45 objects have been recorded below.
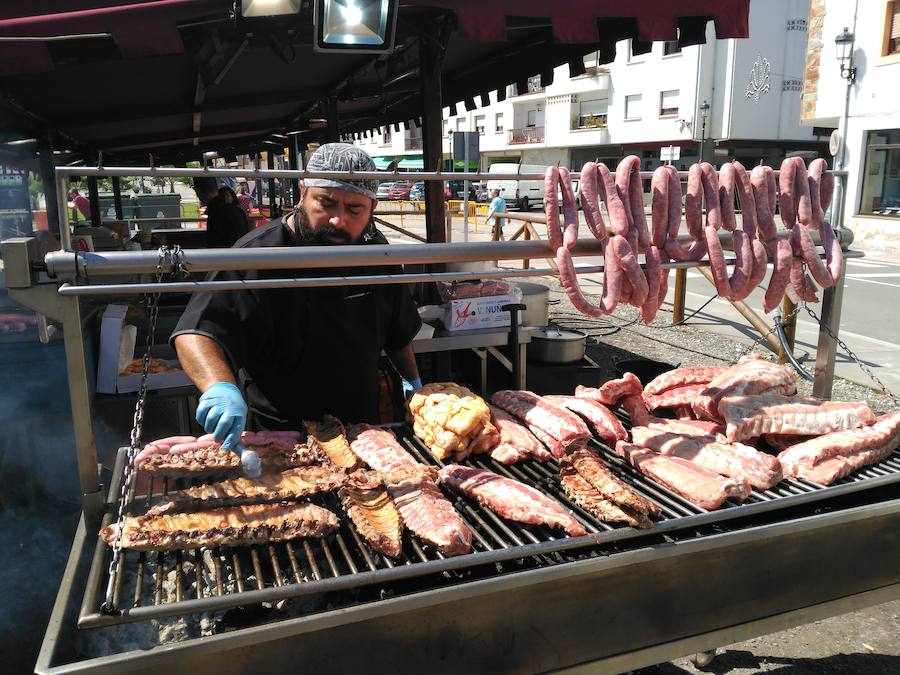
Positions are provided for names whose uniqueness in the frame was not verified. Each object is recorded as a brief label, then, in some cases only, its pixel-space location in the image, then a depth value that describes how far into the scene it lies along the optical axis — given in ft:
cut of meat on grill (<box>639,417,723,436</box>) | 8.71
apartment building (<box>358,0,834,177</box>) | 108.58
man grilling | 8.34
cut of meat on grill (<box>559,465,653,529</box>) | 6.26
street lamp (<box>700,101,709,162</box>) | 110.63
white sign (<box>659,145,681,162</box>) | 47.10
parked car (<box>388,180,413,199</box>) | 111.55
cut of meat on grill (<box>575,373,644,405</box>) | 9.43
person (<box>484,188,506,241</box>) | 37.50
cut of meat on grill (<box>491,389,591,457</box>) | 7.98
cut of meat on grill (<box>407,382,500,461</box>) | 7.75
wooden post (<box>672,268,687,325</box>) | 30.96
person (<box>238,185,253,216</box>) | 64.81
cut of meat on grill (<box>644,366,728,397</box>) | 9.87
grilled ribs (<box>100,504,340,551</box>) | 5.52
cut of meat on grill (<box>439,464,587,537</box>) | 6.24
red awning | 13.20
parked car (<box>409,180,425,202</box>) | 101.36
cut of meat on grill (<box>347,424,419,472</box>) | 7.25
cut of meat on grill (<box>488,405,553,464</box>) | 7.76
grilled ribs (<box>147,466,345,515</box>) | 6.09
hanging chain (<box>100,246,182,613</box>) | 5.33
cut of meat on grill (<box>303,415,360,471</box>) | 7.22
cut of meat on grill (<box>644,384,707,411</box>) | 9.53
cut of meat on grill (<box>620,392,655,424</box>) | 9.11
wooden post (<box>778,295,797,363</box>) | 21.79
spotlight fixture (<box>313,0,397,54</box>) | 11.17
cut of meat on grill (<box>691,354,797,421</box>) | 9.03
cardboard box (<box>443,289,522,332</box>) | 18.01
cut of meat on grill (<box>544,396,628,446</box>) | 8.45
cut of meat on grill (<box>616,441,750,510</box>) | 6.79
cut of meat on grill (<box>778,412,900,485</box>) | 7.62
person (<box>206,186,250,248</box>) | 29.48
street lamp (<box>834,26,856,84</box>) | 64.54
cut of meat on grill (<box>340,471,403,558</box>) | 5.75
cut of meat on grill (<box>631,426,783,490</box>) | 7.36
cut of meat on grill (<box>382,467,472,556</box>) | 5.77
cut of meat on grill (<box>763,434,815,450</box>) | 8.61
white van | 119.96
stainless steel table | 17.54
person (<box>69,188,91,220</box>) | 52.11
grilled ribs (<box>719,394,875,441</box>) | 8.35
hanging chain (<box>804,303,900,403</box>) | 9.80
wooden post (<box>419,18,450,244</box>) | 16.76
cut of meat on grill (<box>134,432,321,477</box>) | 6.65
